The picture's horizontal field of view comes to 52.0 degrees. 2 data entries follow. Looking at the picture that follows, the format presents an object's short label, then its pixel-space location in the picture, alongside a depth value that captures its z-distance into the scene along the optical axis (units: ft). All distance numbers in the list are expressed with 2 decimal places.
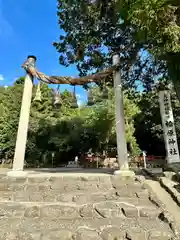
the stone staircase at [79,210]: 8.35
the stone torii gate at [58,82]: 15.71
